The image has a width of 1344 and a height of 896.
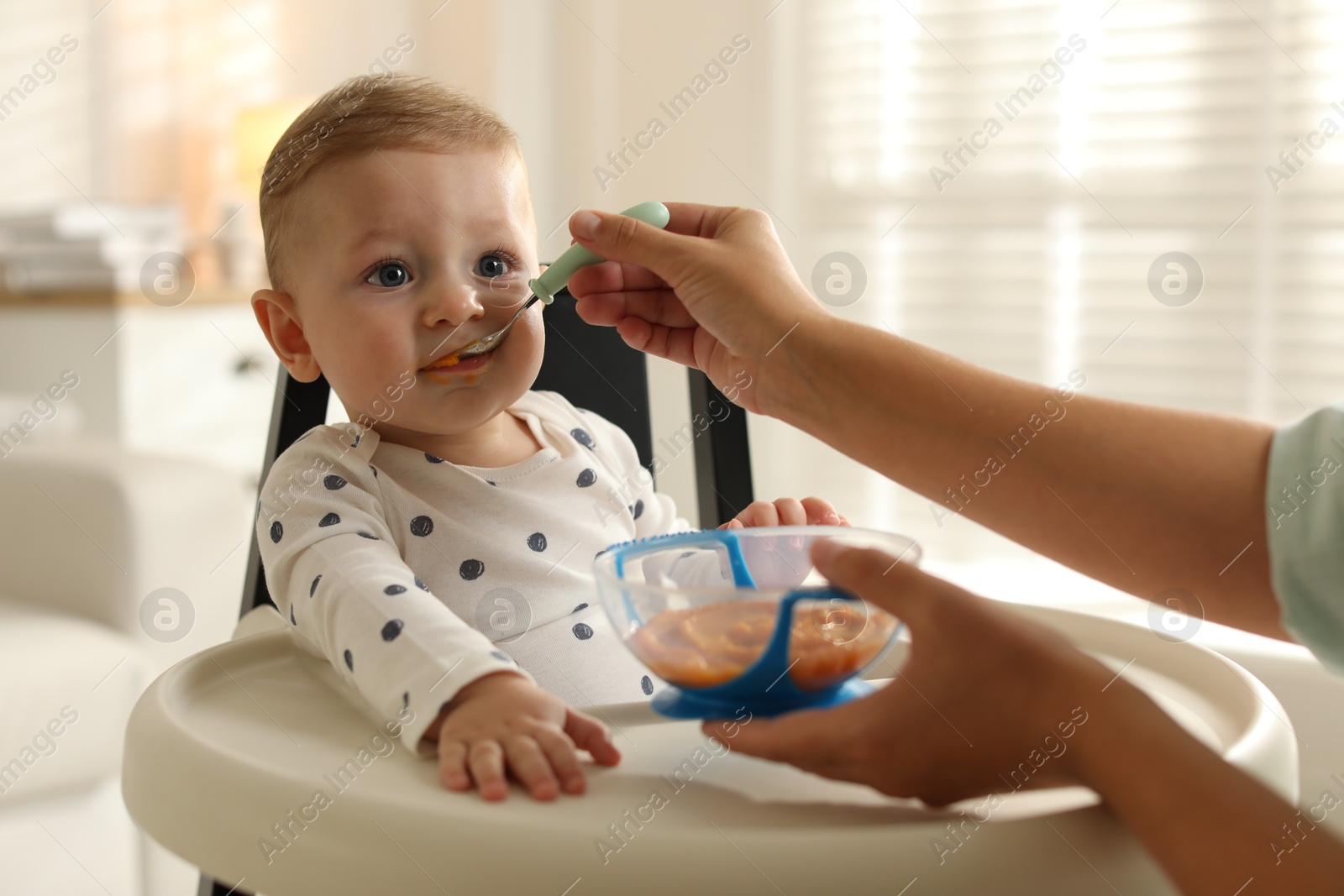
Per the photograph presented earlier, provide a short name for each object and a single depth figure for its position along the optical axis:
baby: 0.80
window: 2.11
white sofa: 1.39
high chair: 0.46
